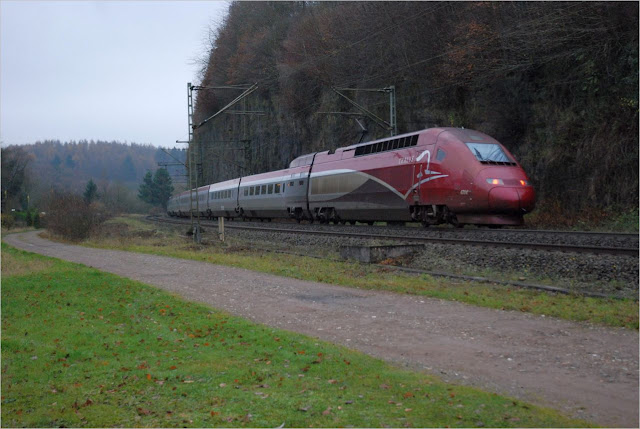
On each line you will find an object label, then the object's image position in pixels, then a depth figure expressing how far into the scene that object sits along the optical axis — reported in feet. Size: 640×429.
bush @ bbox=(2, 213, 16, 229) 218.18
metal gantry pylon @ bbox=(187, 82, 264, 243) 93.04
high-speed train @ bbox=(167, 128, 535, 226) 66.13
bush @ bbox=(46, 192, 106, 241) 123.13
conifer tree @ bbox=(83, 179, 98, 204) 334.19
